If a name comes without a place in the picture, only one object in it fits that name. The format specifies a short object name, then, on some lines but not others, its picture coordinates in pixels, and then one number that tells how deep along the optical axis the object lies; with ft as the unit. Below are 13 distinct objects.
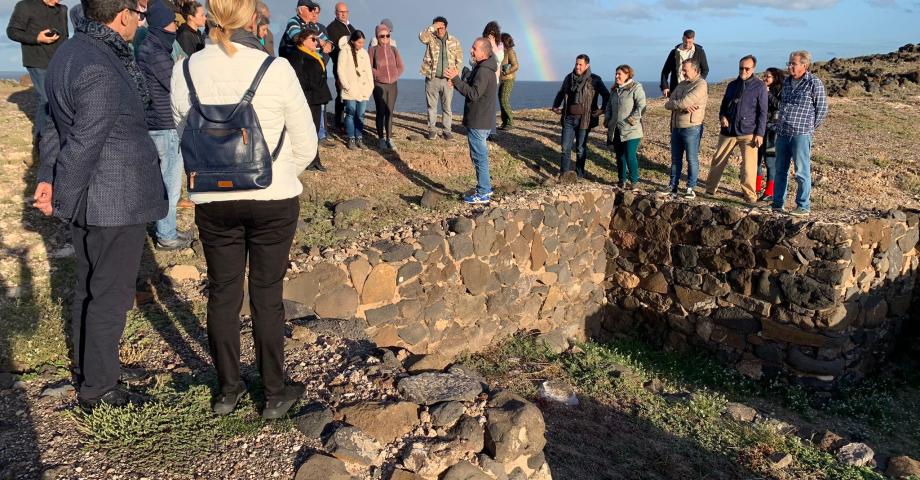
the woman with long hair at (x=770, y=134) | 29.55
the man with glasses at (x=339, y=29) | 32.89
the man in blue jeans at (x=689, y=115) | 27.68
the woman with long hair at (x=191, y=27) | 20.49
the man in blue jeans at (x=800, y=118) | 24.03
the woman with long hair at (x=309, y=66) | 27.27
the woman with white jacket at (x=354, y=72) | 31.07
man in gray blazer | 10.26
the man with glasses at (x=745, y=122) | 27.55
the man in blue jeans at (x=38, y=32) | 23.61
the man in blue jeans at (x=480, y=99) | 24.31
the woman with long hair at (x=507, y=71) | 38.91
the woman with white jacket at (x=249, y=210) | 9.49
